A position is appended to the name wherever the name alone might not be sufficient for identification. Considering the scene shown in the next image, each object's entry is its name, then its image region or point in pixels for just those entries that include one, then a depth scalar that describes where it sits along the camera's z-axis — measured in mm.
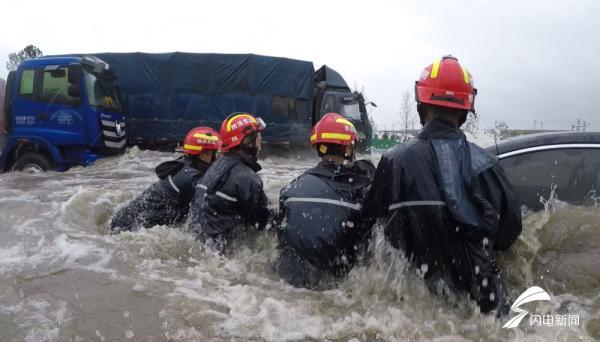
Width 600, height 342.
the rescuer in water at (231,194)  4336
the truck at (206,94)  13984
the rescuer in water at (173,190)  5473
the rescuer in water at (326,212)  3338
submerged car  3646
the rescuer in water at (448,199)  2492
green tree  42844
